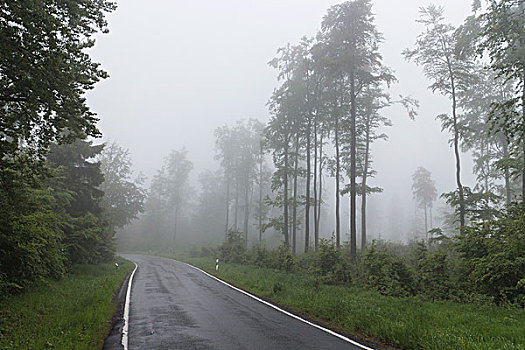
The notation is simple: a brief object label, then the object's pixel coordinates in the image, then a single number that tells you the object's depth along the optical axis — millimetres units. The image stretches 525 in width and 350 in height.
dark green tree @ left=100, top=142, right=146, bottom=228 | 32656
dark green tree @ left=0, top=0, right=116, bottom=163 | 6676
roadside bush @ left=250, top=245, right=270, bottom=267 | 22795
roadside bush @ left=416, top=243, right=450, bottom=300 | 11273
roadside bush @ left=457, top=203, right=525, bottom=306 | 9789
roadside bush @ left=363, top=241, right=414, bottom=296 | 12133
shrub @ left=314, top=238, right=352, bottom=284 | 15086
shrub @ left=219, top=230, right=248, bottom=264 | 27906
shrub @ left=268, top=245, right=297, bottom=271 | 19750
